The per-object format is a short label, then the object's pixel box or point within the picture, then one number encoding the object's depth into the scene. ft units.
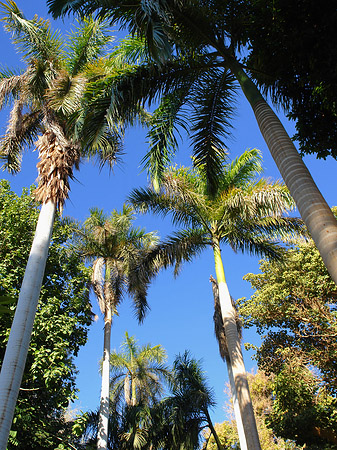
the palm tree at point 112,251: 56.24
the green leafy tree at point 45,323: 35.53
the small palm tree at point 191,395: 56.80
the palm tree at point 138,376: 68.49
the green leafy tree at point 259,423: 91.40
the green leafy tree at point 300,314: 49.32
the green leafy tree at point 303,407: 48.06
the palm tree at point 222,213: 39.14
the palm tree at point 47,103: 30.66
